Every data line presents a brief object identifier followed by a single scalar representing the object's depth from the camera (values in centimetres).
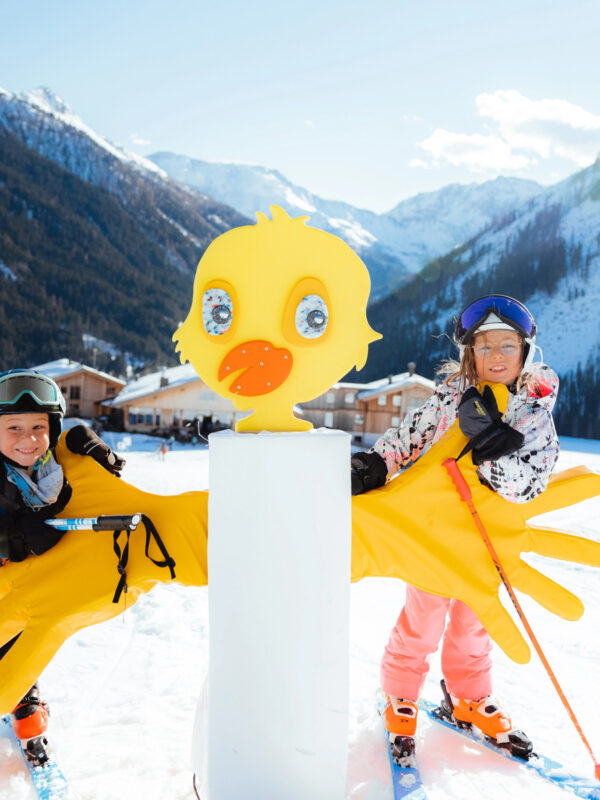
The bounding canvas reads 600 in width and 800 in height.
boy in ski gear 145
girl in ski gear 146
